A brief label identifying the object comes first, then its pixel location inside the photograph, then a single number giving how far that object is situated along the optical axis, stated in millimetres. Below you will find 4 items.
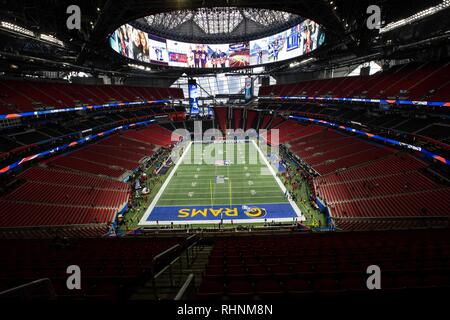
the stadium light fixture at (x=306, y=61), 45156
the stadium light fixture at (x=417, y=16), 20938
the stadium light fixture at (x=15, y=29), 18281
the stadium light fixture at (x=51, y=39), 22072
